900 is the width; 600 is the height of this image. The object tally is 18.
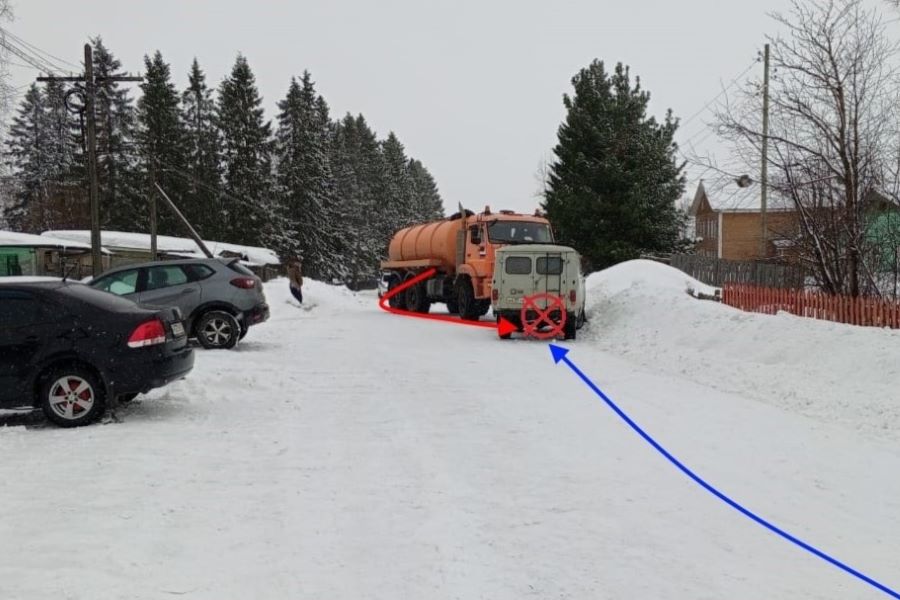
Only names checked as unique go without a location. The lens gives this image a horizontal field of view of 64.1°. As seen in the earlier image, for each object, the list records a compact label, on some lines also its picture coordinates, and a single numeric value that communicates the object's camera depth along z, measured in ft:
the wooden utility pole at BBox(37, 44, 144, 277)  76.02
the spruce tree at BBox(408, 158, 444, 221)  327.08
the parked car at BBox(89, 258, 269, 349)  43.16
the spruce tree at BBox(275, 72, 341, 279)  205.39
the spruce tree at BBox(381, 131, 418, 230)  280.10
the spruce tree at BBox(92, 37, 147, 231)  183.93
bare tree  48.83
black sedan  24.06
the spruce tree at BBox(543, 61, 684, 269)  115.44
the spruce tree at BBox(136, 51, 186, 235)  193.36
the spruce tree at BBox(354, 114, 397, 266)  273.75
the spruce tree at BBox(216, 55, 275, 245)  193.67
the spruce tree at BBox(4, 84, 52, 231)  209.15
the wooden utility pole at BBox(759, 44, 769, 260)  52.70
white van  55.01
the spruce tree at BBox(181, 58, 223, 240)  196.03
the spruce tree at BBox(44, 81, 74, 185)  200.95
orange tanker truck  66.13
